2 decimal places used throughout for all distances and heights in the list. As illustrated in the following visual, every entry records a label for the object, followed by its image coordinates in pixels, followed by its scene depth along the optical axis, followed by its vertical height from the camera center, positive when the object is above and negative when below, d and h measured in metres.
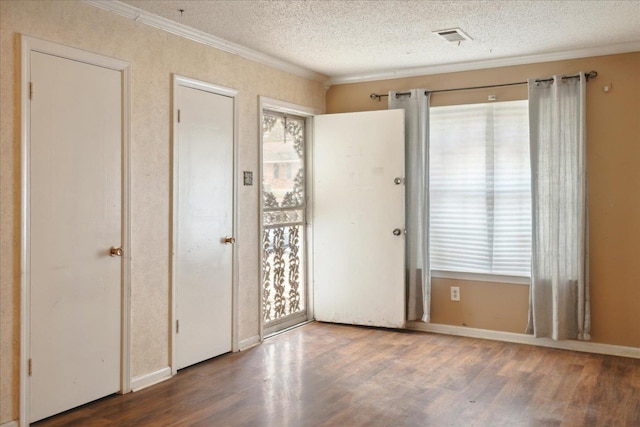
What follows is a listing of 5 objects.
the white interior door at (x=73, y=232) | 3.03 -0.10
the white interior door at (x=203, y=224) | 3.96 -0.07
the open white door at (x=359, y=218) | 5.13 -0.03
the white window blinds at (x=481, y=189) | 4.78 +0.23
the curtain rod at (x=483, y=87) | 4.47 +1.12
